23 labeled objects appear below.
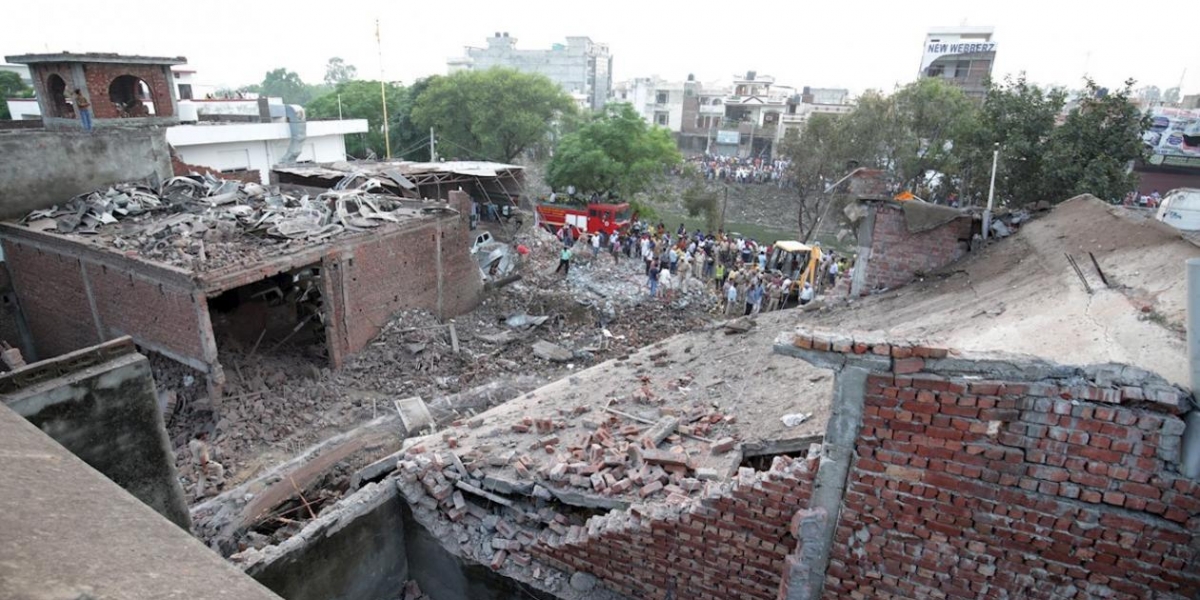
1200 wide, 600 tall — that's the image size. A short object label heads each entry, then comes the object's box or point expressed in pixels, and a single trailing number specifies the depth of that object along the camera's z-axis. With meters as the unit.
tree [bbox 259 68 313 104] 85.94
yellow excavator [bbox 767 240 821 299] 17.27
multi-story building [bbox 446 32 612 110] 78.00
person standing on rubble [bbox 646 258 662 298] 17.19
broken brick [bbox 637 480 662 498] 5.31
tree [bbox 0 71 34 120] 36.00
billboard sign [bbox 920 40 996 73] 36.88
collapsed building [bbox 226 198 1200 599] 3.43
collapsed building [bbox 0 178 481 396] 11.04
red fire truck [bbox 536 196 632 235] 24.27
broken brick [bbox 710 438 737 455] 5.54
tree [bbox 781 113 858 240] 22.88
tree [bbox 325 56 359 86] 116.03
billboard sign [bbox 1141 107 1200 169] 29.70
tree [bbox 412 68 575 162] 31.70
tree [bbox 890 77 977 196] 21.19
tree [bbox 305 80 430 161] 37.75
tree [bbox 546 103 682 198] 25.22
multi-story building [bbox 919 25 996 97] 37.09
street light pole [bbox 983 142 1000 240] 8.06
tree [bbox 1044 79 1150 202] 13.54
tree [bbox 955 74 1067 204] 14.70
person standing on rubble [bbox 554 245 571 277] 18.72
